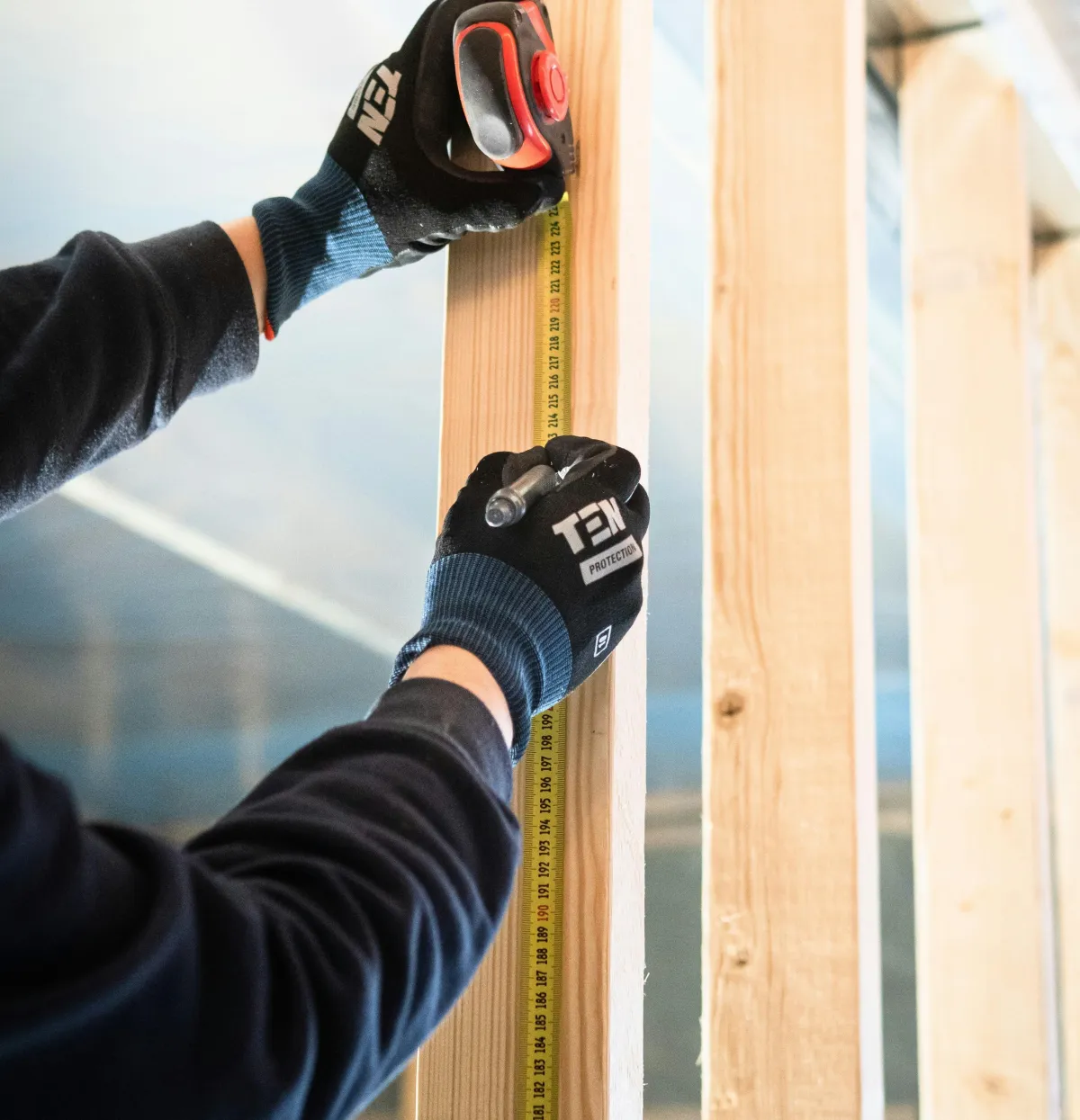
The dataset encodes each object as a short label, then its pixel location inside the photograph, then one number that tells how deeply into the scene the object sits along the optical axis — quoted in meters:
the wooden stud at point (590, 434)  0.95
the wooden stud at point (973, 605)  1.88
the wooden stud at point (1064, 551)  2.62
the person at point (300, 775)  0.50
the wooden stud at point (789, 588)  1.20
